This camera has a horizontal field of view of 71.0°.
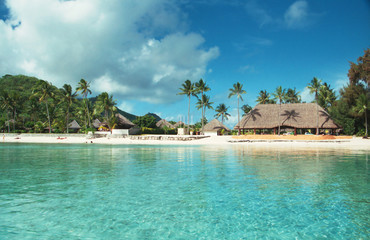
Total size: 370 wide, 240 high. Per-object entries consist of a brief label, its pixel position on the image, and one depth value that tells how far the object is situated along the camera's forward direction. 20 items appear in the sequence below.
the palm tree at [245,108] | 81.80
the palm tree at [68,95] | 55.03
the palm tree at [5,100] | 58.41
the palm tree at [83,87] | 53.81
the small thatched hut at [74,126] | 62.40
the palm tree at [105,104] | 53.09
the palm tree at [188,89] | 57.02
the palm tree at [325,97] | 55.37
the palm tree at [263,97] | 68.31
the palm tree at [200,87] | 57.23
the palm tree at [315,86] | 48.92
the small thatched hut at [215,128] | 58.75
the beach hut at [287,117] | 42.78
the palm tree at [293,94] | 63.06
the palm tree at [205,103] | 64.25
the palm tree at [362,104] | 38.97
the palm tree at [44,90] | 53.98
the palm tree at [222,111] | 82.31
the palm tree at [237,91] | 53.12
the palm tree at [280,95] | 49.38
